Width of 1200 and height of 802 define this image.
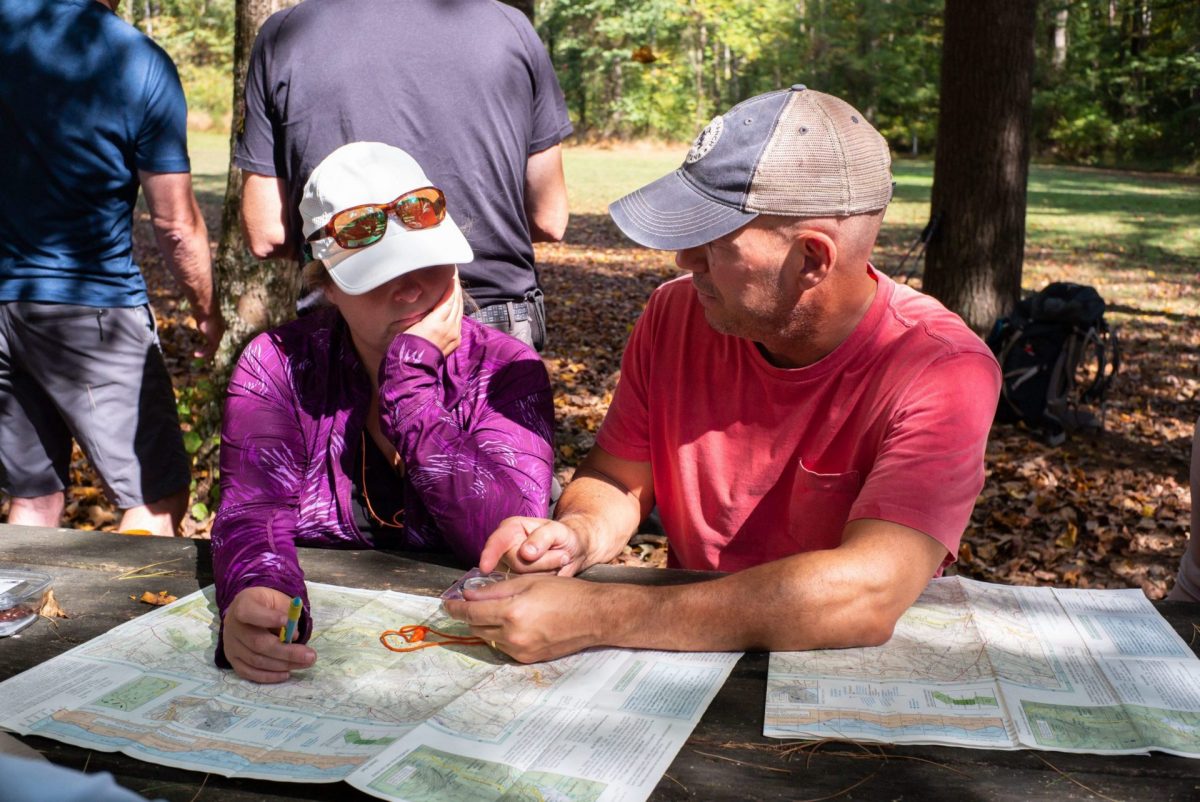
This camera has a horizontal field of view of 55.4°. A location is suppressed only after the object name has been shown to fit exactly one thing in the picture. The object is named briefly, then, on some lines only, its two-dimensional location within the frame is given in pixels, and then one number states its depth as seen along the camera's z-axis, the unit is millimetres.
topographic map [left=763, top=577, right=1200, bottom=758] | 1616
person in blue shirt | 3311
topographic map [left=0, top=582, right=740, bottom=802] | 1513
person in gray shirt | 3066
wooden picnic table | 1478
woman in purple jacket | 2320
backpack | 6250
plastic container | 2043
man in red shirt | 1895
